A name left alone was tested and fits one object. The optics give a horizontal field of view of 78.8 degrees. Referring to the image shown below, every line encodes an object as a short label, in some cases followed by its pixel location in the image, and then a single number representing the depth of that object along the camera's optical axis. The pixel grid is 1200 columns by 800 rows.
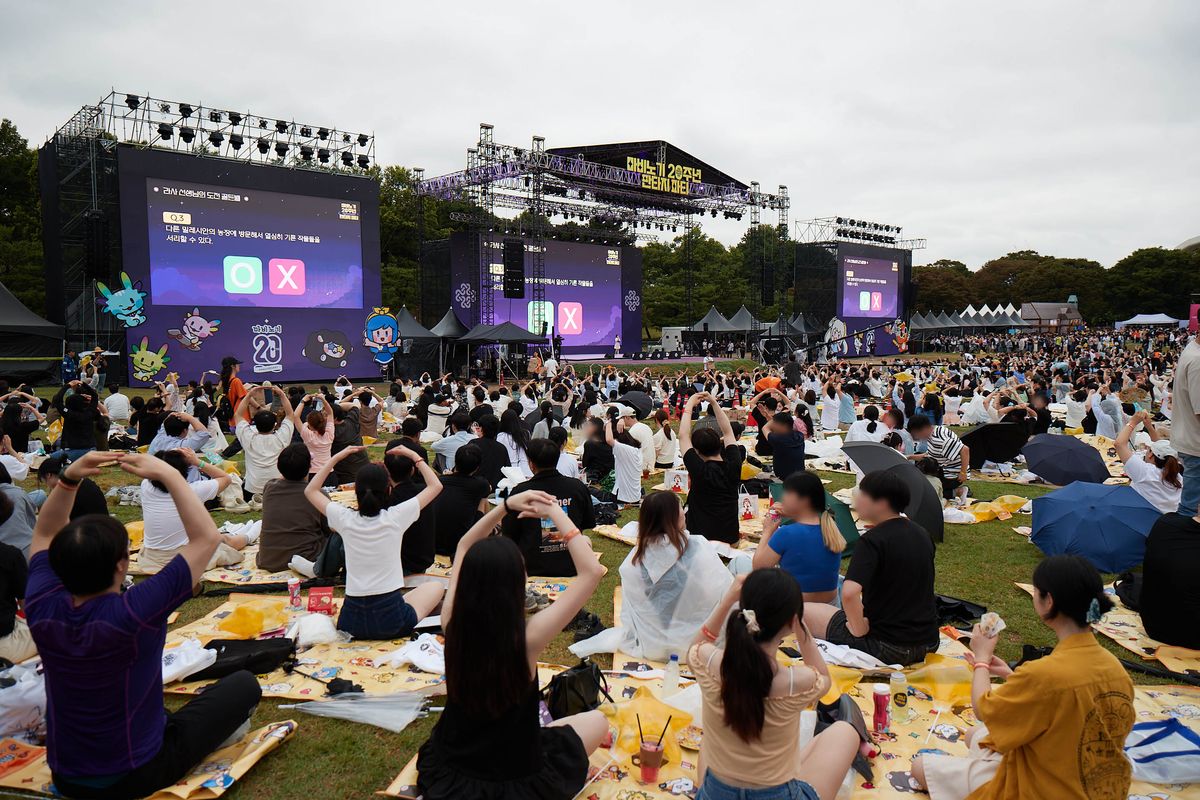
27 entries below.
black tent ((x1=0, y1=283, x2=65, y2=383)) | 19.22
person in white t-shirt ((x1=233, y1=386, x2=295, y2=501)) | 7.80
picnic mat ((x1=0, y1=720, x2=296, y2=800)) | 3.01
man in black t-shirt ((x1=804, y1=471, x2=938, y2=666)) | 3.73
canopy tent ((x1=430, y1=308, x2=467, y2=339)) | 24.22
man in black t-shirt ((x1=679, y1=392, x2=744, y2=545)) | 5.85
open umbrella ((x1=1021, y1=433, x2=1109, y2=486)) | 8.38
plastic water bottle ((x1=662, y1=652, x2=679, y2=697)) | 3.81
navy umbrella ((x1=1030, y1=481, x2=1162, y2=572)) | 5.61
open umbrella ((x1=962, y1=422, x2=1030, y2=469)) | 9.95
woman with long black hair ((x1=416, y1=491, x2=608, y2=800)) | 2.27
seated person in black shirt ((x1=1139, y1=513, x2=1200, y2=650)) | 4.16
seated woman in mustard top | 2.37
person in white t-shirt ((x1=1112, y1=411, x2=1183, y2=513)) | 6.10
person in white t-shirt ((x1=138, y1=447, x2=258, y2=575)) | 5.62
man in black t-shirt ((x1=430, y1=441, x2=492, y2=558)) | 5.91
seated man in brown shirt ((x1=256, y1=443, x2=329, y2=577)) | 5.99
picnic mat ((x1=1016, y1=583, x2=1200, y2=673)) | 4.36
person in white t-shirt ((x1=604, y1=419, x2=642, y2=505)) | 8.36
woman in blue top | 4.23
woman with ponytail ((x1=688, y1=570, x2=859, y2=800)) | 2.27
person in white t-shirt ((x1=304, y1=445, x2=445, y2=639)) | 4.43
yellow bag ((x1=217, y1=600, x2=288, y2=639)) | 4.74
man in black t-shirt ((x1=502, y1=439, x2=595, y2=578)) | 5.38
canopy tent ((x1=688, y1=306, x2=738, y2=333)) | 34.25
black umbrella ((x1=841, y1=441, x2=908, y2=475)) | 6.68
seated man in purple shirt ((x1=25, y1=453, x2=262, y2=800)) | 2.47
